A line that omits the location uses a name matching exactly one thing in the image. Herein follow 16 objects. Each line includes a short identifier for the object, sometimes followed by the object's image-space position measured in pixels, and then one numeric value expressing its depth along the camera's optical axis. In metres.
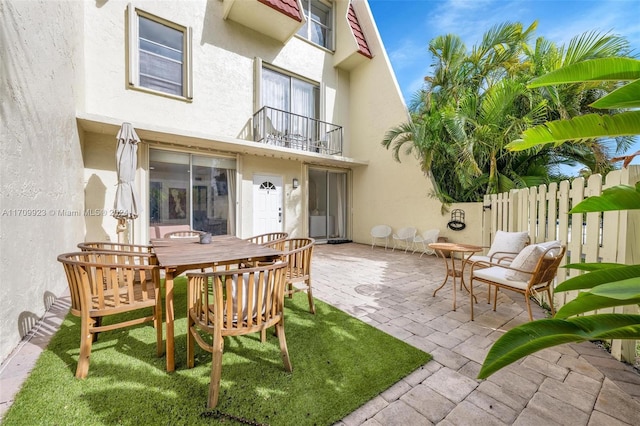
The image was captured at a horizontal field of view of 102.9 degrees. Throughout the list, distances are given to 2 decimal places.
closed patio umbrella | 4.75
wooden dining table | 2.03
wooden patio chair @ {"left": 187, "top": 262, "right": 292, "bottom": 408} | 1.71
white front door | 7.34
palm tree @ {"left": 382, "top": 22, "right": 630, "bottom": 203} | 4.97
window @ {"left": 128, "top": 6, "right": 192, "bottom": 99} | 5.64
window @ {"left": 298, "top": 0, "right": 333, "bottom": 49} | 8.52
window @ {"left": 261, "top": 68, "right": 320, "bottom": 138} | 7.62
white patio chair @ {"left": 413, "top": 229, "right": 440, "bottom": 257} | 6.61
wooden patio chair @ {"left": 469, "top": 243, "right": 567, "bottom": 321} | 2.63
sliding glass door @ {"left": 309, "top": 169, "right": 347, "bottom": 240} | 9.40
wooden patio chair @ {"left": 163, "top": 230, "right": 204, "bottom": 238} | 4.83
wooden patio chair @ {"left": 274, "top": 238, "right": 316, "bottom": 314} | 3.02
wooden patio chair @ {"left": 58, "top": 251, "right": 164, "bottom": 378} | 1.92
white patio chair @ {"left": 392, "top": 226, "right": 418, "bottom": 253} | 7.22
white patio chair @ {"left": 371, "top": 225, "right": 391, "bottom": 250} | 7.87
